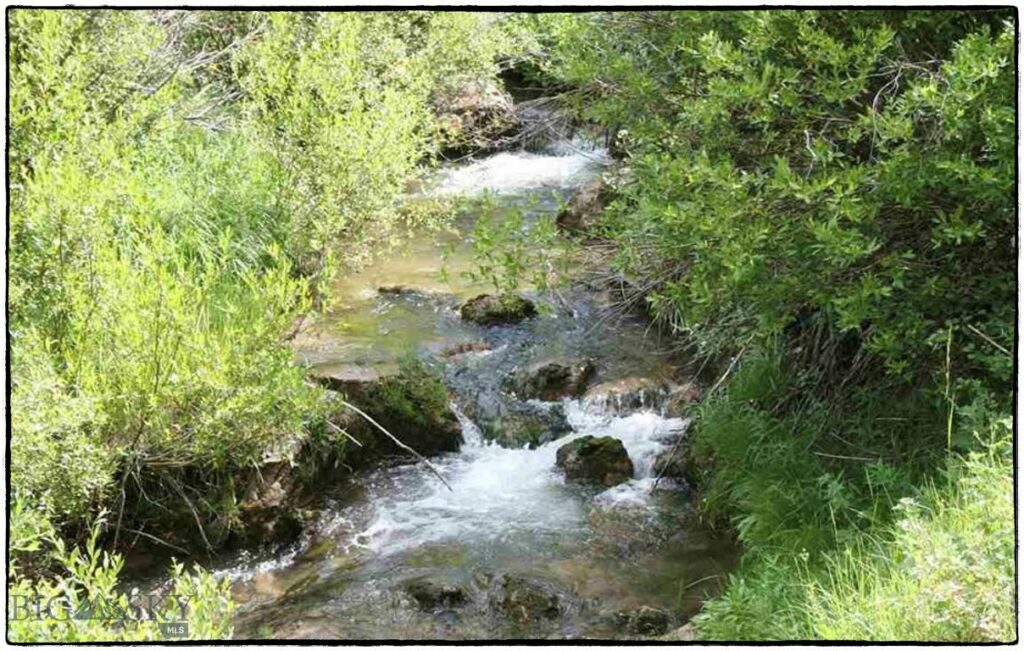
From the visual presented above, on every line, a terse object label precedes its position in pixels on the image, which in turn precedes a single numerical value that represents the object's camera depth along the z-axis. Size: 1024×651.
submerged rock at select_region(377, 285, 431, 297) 10.71
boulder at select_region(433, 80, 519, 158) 16.62
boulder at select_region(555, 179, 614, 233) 11.69
